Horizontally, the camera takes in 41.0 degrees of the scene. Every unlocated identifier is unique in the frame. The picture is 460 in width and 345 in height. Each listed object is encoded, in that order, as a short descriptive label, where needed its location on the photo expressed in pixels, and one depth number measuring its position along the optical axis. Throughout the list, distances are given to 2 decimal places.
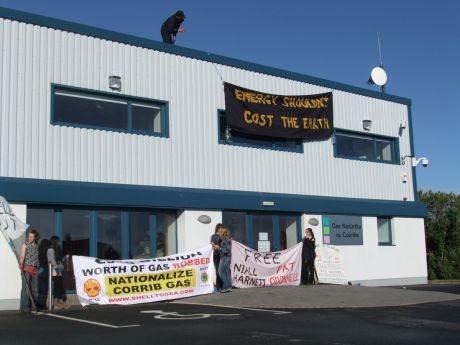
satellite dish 24.25
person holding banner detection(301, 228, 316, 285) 18.14
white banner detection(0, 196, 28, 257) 12.64
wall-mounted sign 20.36
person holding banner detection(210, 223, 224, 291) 16.09
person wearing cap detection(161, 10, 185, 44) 18.47
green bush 27.56
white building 14.65
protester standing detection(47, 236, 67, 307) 14.06
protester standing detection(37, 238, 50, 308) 14.21
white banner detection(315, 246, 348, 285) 19.34
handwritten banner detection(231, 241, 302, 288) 16.94
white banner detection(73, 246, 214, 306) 13.69
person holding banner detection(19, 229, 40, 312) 12.66
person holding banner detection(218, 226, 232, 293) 15.84
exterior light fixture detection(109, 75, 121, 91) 16.17
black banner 18.61
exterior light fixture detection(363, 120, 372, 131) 22.50
